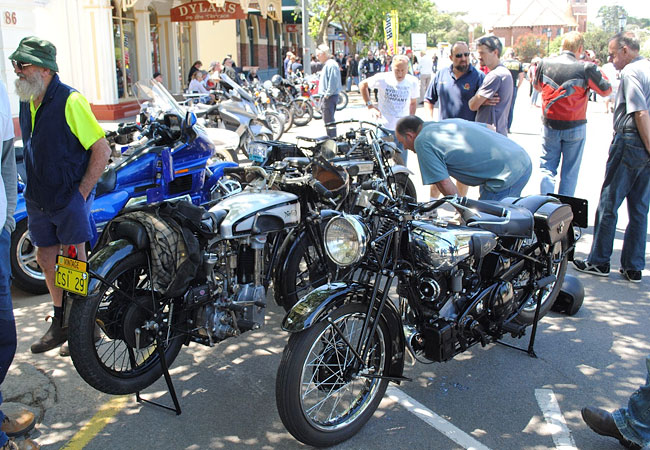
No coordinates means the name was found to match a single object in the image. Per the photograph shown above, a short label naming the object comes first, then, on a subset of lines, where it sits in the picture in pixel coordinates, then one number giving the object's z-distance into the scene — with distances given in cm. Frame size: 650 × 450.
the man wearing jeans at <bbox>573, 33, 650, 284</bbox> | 523
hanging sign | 1947
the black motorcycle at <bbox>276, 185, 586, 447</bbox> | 309
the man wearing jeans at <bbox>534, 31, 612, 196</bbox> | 622
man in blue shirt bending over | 450
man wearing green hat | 387
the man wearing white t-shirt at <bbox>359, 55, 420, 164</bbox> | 856
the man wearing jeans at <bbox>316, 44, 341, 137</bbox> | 1302
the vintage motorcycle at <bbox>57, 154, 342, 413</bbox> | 337
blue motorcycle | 528
